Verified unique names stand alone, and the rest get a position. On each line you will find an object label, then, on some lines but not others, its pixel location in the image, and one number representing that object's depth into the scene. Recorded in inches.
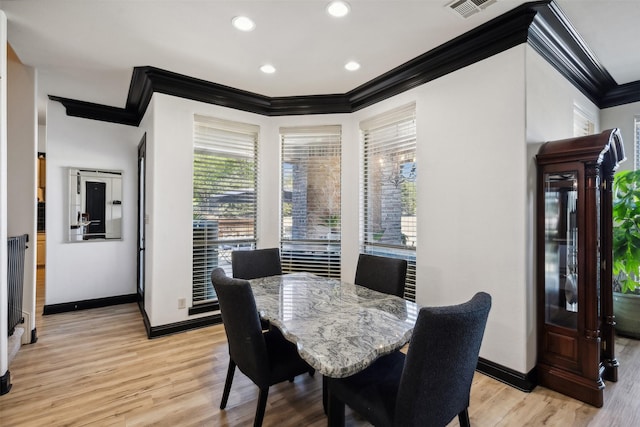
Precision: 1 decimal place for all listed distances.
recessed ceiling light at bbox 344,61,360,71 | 120.6
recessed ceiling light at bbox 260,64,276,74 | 123.0
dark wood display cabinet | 87.2
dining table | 53.5
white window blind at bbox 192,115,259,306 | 142.6
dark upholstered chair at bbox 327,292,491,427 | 47.2
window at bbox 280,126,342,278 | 157.1
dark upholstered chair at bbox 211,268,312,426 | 65.5
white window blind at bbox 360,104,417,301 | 127.4
